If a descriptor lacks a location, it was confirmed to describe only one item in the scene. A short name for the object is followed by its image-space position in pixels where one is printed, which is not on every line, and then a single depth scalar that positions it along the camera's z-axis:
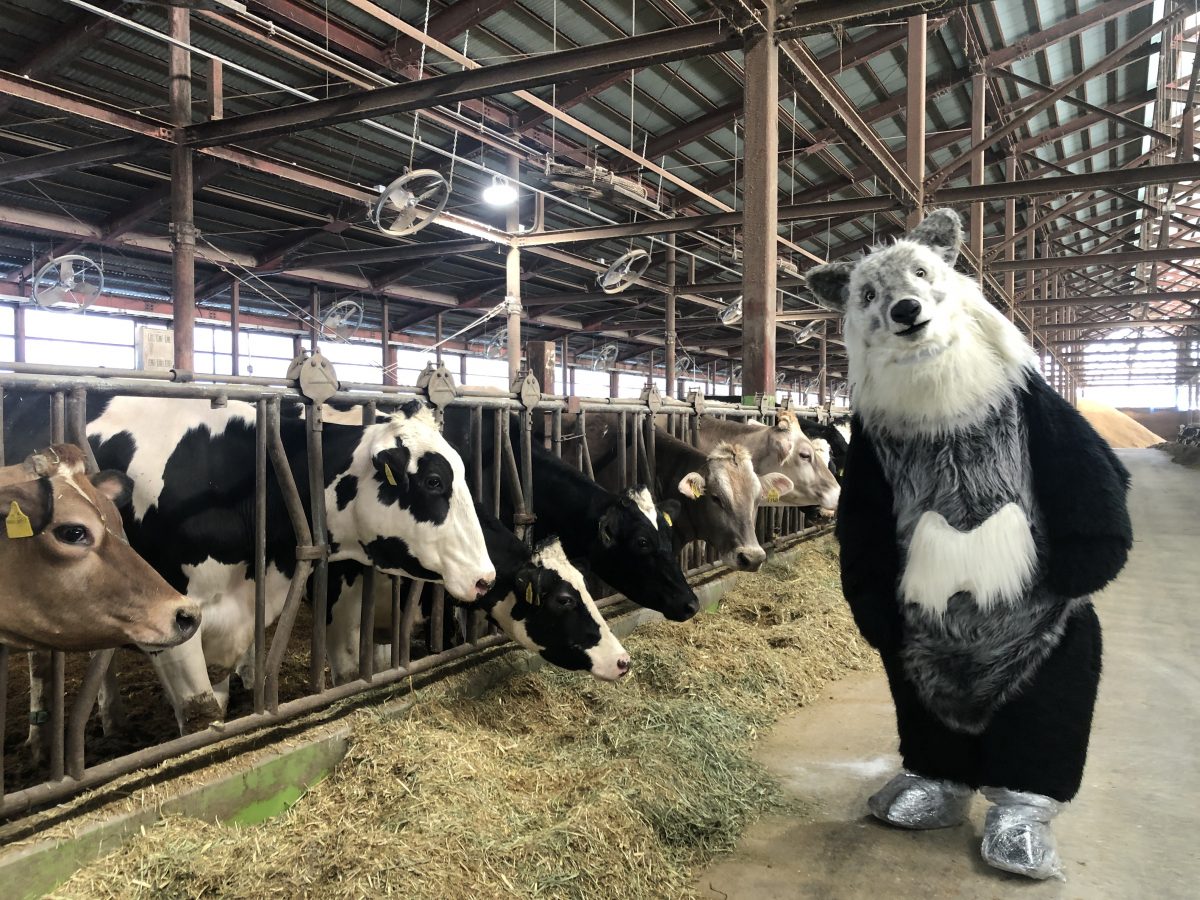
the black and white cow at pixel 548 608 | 3.40
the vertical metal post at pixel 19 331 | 12.84
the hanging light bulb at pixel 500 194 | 7.19
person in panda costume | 2.13
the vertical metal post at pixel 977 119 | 12.18
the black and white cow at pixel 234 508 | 2.95
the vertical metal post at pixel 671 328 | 14.22
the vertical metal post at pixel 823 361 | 19.73
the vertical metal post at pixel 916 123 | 8.81
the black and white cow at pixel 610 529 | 4.08
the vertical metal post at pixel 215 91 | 7.10
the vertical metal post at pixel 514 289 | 10.13
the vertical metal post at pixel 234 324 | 13.11
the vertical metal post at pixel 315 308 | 14.30
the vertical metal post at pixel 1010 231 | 14.98
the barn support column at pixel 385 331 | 15.24
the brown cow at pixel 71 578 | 1.87
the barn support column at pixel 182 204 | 6.73
